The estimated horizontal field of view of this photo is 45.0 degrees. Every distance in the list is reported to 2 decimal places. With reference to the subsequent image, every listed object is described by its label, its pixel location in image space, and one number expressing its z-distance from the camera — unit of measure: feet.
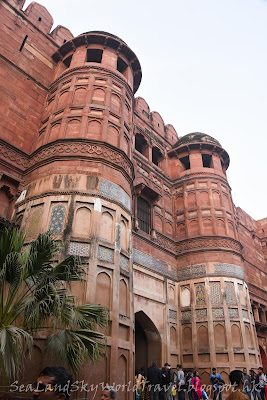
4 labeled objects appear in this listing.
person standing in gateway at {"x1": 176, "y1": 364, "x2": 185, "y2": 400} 33.22
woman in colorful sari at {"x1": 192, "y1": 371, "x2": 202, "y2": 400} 33.71
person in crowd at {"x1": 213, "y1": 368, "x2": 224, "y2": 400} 35.38
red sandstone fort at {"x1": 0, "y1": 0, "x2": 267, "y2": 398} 31.04
